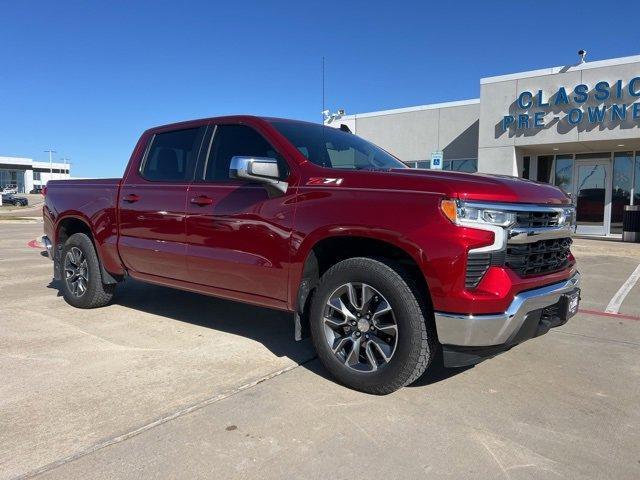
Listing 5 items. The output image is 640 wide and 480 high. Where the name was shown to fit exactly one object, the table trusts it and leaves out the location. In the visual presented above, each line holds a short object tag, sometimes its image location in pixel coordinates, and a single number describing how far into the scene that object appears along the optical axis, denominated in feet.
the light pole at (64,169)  398.01
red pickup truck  10.16
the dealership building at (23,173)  315.99
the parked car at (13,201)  177.06
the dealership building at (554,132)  49.24
